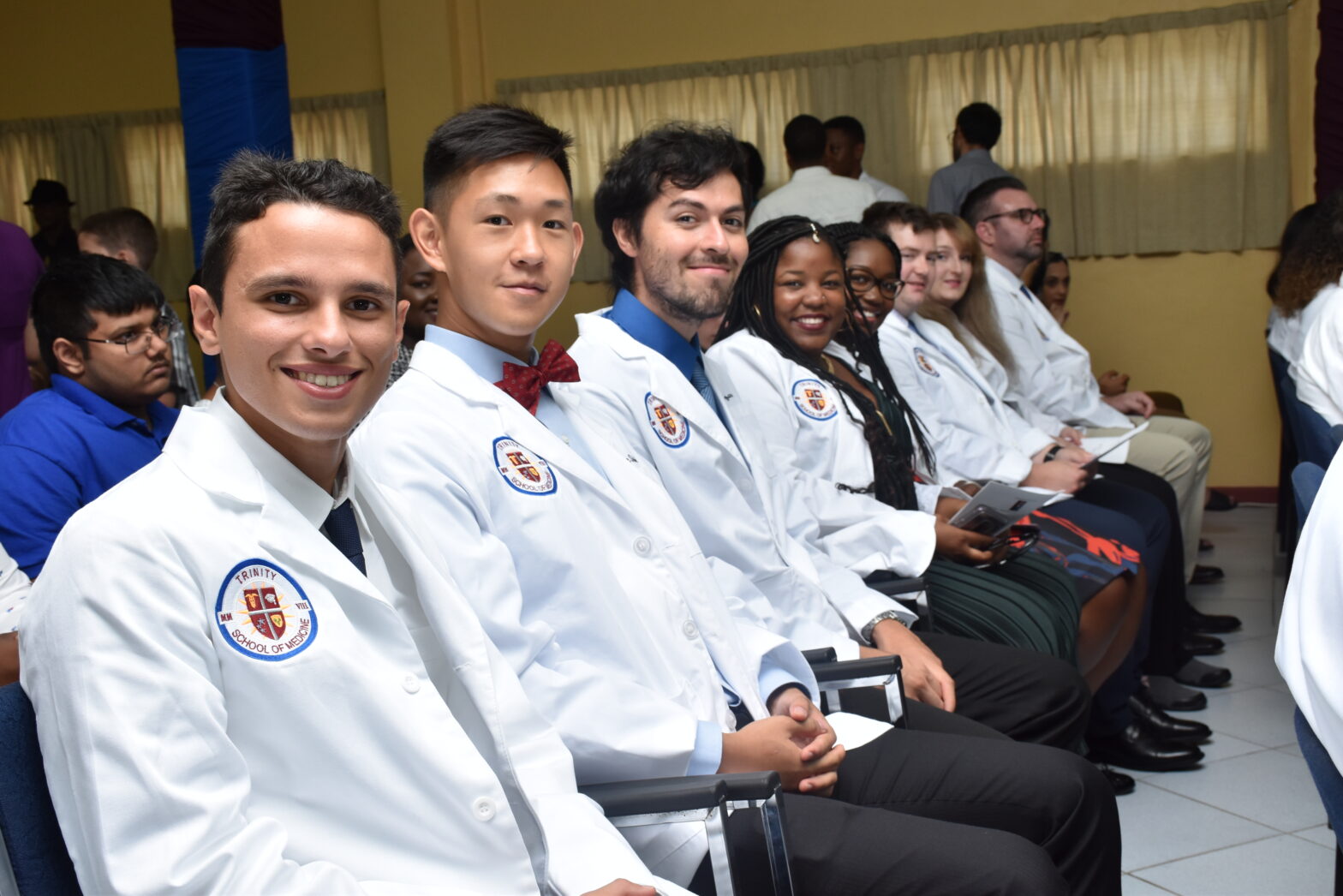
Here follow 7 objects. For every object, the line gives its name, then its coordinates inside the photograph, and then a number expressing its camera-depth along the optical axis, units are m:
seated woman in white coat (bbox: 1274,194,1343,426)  3.01
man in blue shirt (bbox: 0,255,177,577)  2.10
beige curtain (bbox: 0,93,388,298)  7.02
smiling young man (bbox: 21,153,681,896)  0.94
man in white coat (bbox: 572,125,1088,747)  2.01
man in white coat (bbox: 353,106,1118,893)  1.43
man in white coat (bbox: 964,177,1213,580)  4.17
